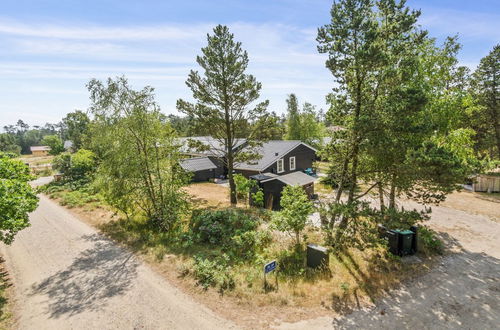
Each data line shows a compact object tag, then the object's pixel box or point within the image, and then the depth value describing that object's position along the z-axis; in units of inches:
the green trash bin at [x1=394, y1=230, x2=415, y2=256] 434.6
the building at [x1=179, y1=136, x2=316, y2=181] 1045.8
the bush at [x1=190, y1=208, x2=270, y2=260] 447.2
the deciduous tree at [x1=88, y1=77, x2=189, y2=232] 500.4
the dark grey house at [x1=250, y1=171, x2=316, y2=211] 689.6
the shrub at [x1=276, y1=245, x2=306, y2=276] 373.8
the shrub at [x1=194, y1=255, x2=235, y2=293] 344.8
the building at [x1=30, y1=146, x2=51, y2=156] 3240.7
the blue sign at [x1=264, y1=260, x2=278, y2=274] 320.9
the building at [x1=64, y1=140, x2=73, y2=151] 2489.8
